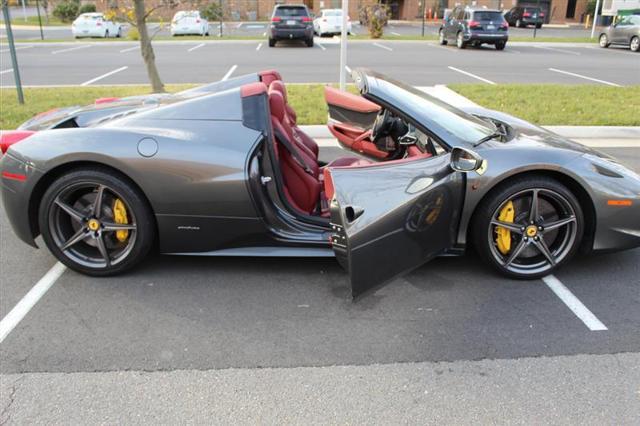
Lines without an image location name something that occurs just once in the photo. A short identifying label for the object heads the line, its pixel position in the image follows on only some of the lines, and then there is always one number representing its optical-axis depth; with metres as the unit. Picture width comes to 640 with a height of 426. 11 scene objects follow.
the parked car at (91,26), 27.12
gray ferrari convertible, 3.36
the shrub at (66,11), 40.50
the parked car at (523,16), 37.19
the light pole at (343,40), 8.66
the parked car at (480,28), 20.92
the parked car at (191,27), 26.66
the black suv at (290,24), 21.34
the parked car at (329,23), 27.38
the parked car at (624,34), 21.19
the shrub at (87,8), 41.06
